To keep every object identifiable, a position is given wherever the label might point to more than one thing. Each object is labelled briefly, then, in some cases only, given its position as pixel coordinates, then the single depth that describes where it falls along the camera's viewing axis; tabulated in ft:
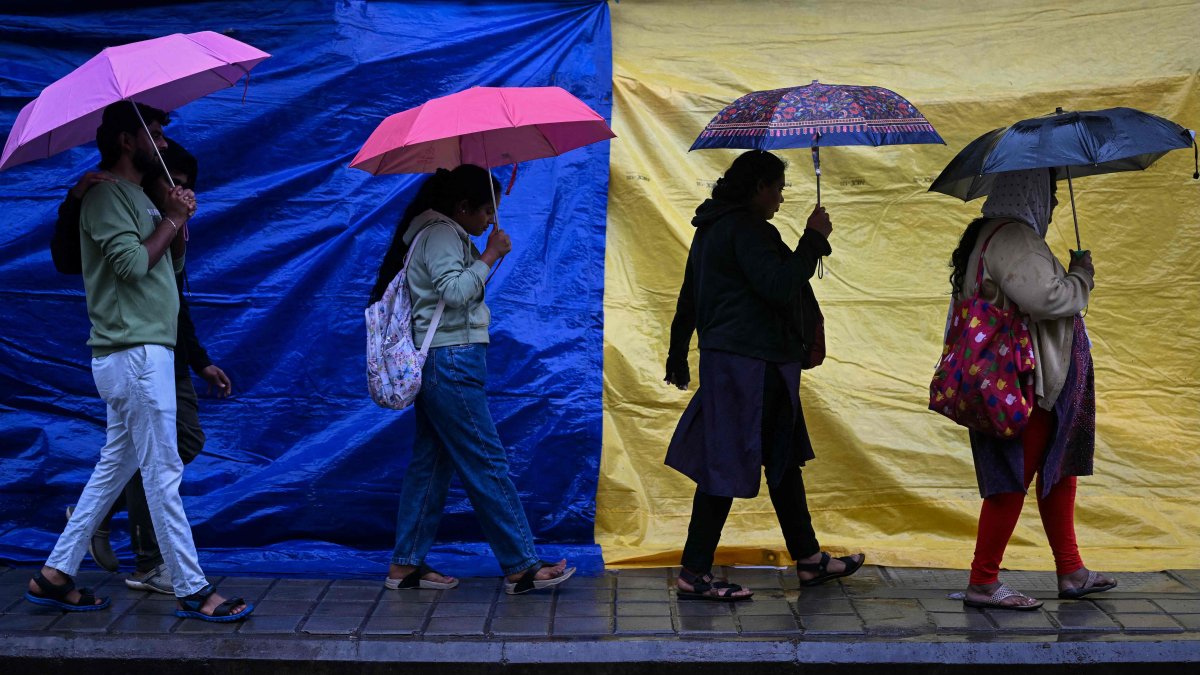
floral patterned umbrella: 14.34
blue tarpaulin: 18.29
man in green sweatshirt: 14.43
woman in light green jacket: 15.87
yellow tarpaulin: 18.54
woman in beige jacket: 14.60
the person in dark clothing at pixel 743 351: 15.33
